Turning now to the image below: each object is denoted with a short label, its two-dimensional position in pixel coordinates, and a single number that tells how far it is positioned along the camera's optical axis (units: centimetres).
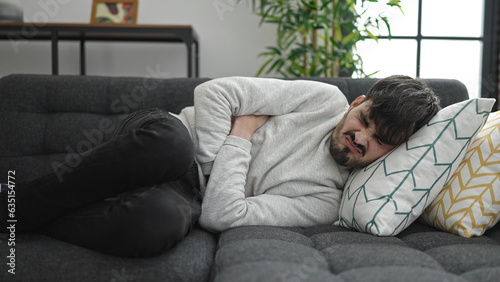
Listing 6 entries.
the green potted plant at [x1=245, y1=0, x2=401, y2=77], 239
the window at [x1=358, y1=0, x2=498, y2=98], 298
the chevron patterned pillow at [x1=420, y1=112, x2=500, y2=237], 122
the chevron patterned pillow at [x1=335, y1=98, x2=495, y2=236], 121
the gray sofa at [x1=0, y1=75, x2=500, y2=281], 91
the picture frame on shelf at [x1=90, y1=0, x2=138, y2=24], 258
